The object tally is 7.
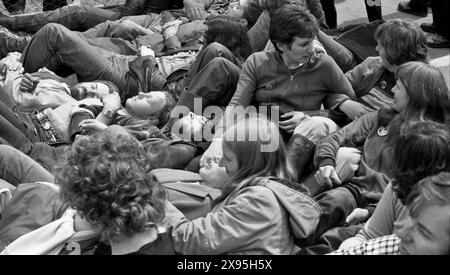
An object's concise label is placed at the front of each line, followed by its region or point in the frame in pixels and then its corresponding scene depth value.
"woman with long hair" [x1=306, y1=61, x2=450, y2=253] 2.72
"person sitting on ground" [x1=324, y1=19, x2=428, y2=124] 3.16
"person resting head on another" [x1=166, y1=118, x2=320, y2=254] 2.29
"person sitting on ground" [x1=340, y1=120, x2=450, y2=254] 2.14
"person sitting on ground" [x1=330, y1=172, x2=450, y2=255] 2.02
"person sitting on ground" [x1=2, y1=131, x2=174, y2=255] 2.17
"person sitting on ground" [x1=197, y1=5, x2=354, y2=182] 3.28
